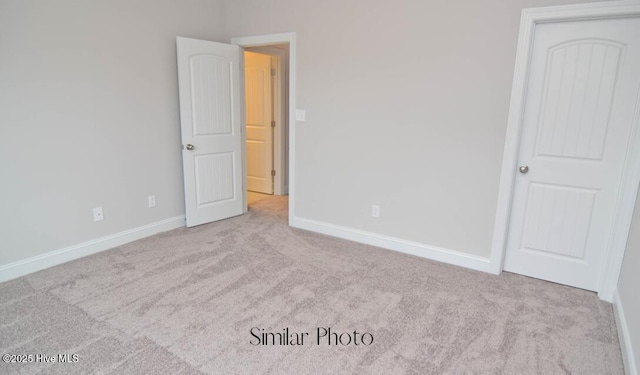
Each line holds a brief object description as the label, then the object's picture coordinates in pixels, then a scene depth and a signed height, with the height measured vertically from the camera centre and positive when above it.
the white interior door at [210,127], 3.87 -0.24
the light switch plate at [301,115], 3.94 -0.08
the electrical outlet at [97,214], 3.40 -1.00
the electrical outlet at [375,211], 3.68 -0.98
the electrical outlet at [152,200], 3.87 -0.98
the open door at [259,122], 5.36 -0.23
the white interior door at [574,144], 2.58 -0.22
